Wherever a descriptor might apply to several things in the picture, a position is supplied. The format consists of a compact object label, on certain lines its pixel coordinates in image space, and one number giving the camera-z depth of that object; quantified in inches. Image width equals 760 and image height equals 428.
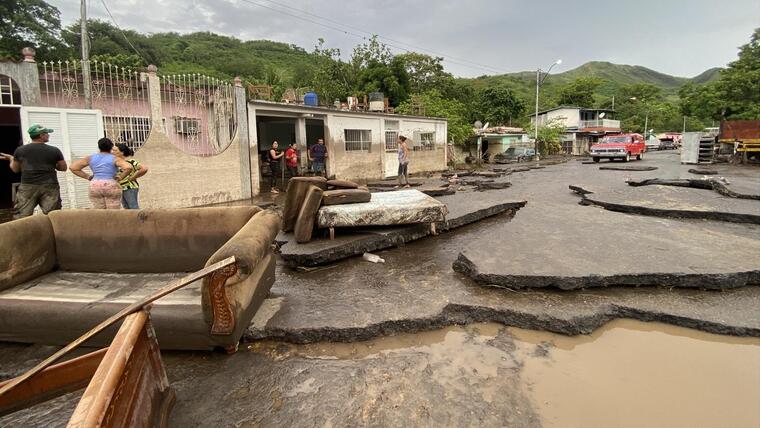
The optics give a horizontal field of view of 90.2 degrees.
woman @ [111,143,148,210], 216.1
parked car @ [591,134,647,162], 893.1
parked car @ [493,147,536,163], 1215.3
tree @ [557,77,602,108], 2174.0
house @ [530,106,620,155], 1652.3
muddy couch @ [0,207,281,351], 104.1
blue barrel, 573.6
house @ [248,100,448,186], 534.8
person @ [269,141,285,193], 470.0
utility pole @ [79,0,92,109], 326.3
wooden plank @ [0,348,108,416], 66.7
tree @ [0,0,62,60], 954.1
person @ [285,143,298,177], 502.9
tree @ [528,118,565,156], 1411.2
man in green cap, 196.9
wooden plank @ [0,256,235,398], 61.2
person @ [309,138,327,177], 516.7
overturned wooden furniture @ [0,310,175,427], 56.1
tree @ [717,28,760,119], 938.1
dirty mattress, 192.4
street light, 1083.9
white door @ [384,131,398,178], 696.4
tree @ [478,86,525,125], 1641.4
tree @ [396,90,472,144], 947.0
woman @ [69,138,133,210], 197.8
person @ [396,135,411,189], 468.1
